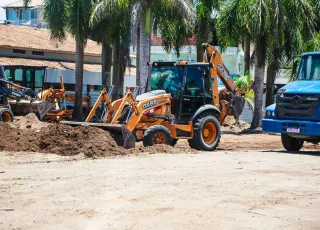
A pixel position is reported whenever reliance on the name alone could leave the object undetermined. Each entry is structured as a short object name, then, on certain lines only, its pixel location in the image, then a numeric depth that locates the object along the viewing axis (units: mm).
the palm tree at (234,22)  31094
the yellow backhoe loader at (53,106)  33688
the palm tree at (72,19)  39562
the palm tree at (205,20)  36594
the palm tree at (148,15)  33156
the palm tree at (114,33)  35719
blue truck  19203
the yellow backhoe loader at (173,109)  20031
